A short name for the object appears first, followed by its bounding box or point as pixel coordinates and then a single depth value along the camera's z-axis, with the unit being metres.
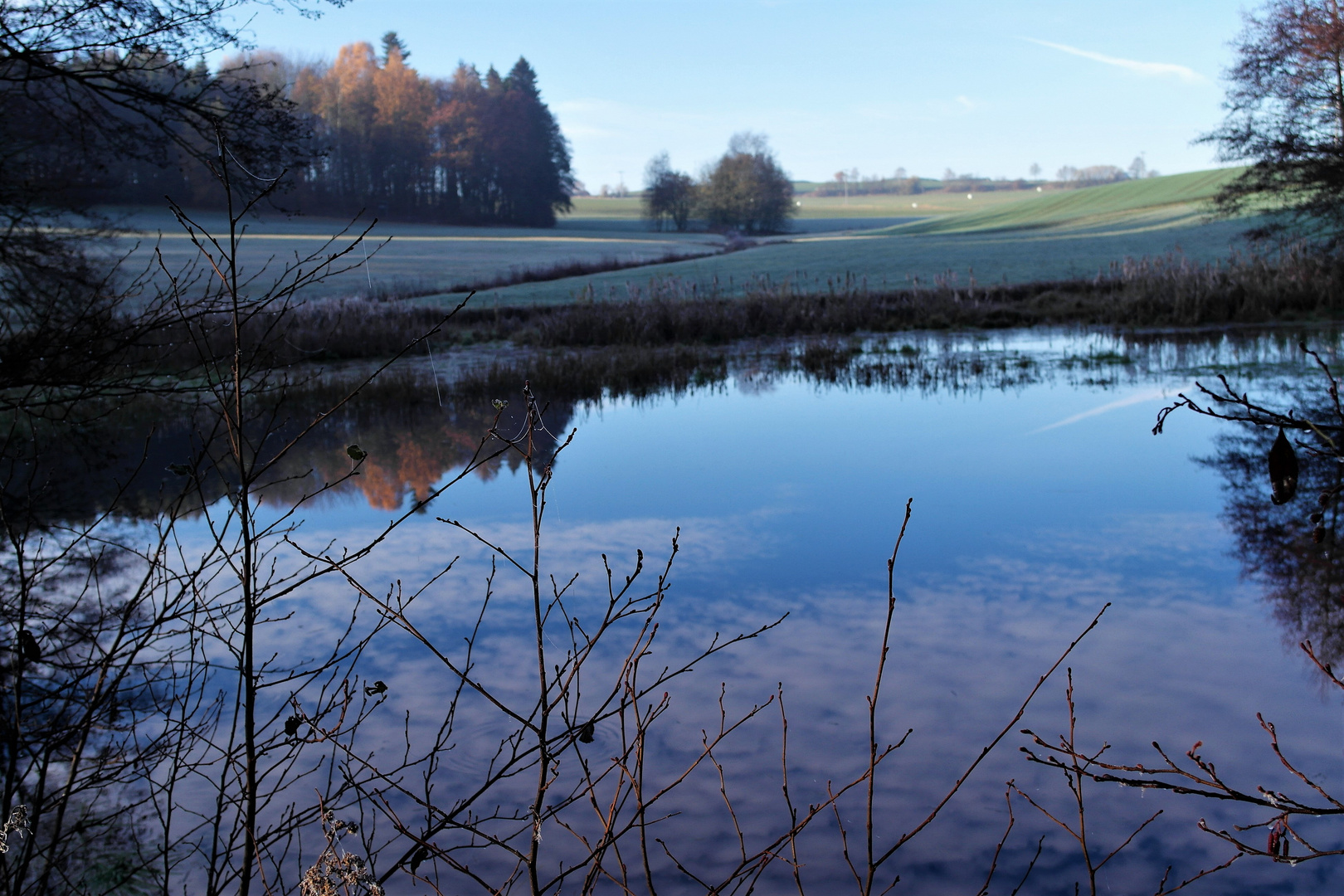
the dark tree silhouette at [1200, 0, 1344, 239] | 17.70
